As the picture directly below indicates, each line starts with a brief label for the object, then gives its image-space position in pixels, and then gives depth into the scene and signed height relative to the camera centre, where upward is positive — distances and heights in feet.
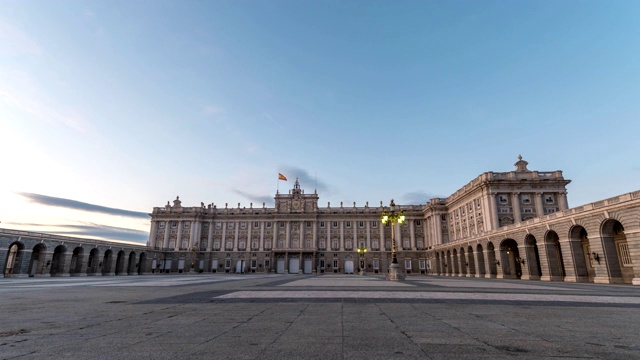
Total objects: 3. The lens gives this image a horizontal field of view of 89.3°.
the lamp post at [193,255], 256.81 +0.86
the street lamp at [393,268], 100.17 -3.76
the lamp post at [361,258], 253.65 -1.51
